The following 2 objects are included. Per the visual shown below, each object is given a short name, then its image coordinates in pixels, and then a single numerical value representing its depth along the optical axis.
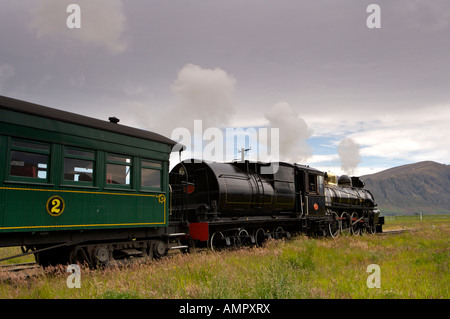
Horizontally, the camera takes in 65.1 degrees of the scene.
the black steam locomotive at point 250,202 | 13.06
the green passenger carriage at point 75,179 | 7.33
